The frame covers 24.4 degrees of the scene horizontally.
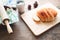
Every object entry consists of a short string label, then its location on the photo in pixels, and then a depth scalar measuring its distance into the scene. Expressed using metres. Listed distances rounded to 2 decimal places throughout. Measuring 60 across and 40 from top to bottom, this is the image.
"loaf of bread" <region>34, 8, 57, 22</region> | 0.84
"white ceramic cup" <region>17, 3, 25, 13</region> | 0.91
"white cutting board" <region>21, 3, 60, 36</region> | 0.82
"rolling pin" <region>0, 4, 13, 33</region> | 0.77
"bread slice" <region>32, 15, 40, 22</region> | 0.86
